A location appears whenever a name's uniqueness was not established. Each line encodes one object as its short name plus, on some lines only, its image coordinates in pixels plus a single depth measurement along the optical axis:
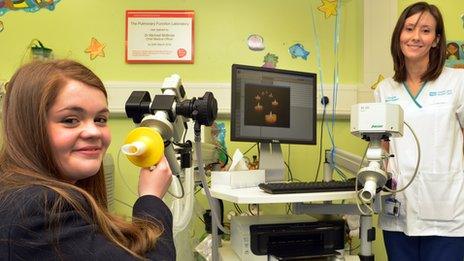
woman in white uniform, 1.56
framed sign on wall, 2.19
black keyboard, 1.30
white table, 1.26
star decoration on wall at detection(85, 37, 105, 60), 2.20
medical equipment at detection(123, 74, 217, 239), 0.85
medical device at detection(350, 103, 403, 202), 1.21
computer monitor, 1.70
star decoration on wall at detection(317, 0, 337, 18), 2.29
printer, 1.40
